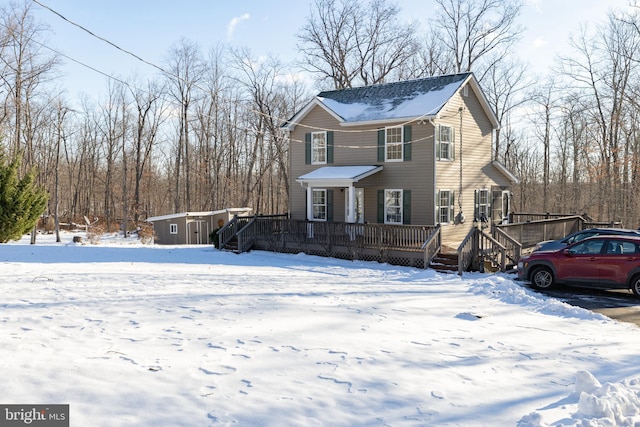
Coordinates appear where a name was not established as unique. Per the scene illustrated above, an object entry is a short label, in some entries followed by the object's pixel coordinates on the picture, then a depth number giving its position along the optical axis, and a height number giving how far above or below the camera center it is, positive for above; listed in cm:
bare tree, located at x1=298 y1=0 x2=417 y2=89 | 3959 +1422
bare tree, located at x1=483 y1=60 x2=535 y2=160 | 4006 +1049
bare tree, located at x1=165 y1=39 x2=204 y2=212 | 4181 +986
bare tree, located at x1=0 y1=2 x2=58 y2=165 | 3117 +1034
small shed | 3125 -34
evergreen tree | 2275 +92
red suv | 1191 -118
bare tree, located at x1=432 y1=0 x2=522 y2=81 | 3731 +1453
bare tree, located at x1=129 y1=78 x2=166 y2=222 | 4509 +917
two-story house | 2012 +292
